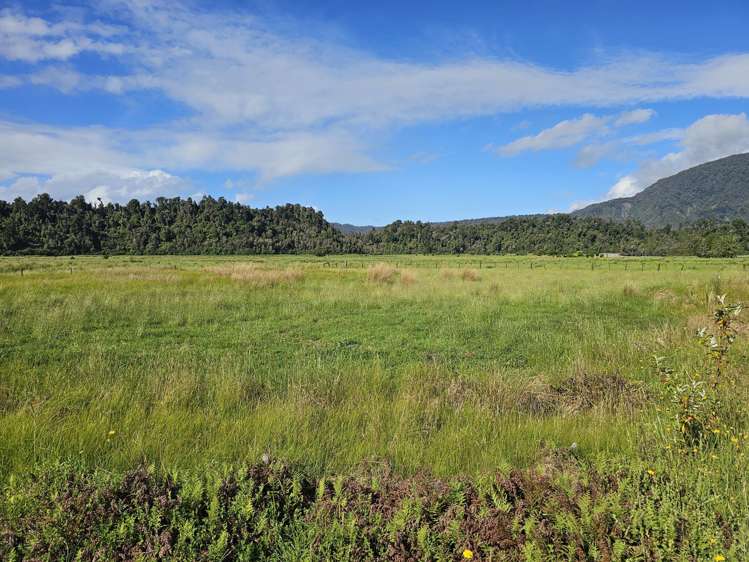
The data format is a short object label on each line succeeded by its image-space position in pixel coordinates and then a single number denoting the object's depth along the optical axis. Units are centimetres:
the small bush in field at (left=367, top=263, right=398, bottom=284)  2456
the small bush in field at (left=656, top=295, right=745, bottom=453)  404
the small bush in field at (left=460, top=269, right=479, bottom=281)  2661
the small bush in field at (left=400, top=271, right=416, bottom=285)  2316
